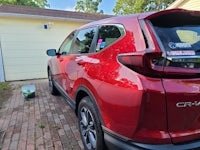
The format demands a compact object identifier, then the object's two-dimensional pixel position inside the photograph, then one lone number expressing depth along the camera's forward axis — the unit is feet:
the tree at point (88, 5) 135.95
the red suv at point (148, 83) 5.01
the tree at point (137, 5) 77.41
